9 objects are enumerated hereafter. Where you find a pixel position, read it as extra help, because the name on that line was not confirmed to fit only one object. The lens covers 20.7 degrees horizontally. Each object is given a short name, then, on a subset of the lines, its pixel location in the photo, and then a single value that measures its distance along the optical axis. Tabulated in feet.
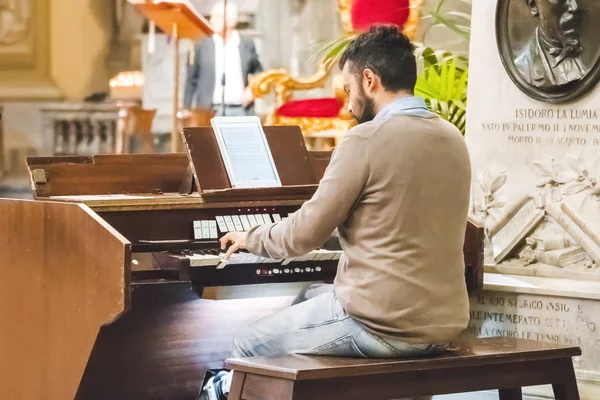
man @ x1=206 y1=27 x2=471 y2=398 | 15.50
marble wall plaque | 21.56
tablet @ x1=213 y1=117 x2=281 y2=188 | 20.12
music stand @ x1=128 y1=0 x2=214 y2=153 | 40.73
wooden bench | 15.26
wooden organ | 17.59
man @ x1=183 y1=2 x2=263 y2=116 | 41.34
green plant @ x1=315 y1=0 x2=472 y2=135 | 26.25
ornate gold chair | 33.08
